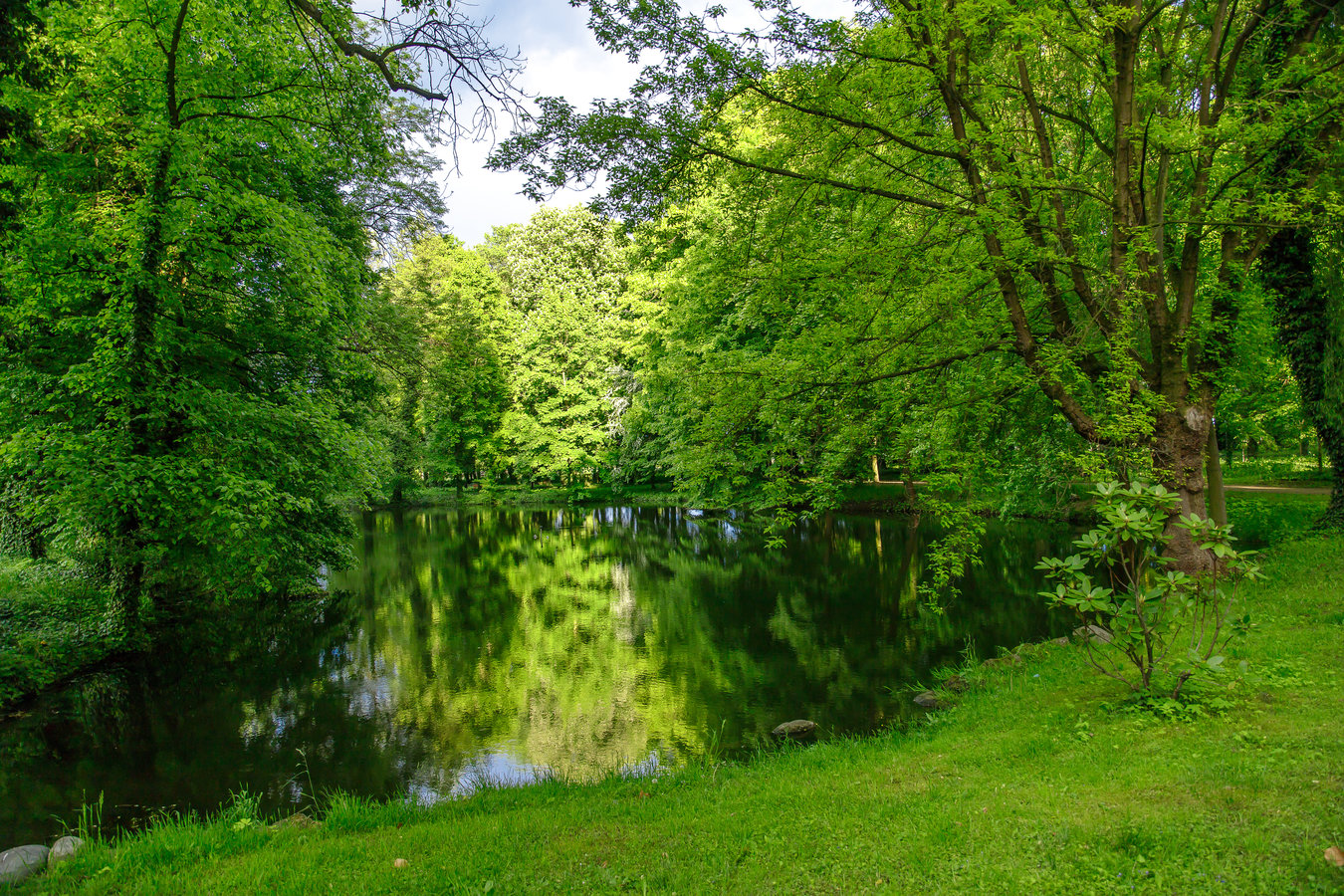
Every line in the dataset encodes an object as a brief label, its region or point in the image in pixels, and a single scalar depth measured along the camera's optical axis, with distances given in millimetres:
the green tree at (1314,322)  9586
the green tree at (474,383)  34356
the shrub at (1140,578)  4406
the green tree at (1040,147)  7266
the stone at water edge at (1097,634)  8117
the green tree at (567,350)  37156
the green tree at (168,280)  8367
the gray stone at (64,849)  4379
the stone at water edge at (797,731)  7688
